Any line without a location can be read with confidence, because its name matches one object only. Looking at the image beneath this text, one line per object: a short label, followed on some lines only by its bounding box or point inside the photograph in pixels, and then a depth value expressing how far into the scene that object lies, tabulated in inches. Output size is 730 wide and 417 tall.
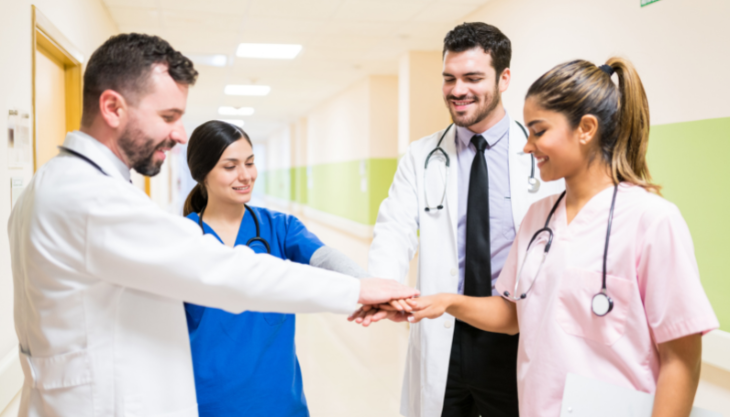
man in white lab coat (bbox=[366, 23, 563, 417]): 66.3
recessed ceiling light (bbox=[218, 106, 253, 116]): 404.2
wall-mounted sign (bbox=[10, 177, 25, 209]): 81.0
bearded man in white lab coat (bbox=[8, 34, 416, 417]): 38.5
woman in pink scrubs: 41.2
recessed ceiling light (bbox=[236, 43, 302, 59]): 213.2
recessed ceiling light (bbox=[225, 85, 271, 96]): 308.9
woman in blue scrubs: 56.1
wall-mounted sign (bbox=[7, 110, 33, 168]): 81.0
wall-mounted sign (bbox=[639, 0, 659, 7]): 98.0
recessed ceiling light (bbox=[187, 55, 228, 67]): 233.6
